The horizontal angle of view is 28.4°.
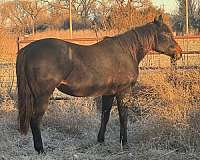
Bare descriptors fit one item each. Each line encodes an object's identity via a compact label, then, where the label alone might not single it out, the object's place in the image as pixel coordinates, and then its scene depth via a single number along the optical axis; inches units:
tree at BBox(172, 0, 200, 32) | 1575.5
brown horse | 213.3
